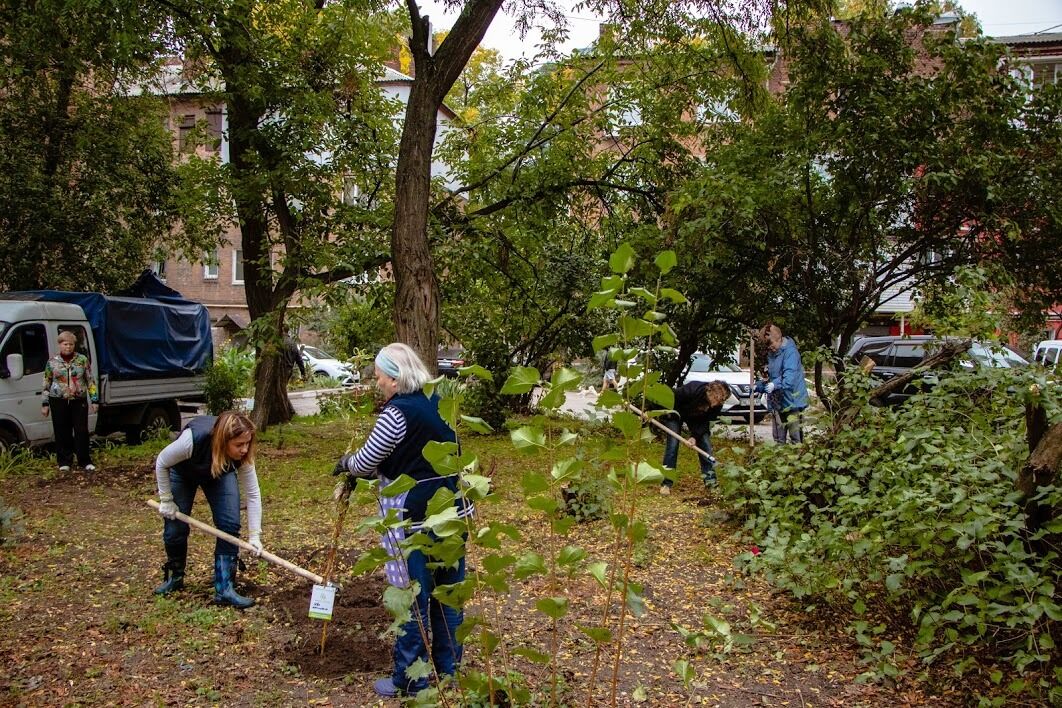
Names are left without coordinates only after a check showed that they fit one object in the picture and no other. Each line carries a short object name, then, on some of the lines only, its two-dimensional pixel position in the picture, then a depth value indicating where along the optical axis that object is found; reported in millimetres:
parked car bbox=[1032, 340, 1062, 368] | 17256
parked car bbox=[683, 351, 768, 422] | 15727
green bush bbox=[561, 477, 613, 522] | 6898
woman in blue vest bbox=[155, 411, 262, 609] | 4727
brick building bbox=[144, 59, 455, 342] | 31298
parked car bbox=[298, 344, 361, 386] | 24184
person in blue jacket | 8000
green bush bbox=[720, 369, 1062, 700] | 3445
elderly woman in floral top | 9172
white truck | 9773
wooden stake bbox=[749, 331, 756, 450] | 7946
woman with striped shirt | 3455
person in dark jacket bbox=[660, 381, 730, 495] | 7742
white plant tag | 4043
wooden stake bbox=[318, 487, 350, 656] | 4133
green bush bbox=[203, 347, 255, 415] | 13477
